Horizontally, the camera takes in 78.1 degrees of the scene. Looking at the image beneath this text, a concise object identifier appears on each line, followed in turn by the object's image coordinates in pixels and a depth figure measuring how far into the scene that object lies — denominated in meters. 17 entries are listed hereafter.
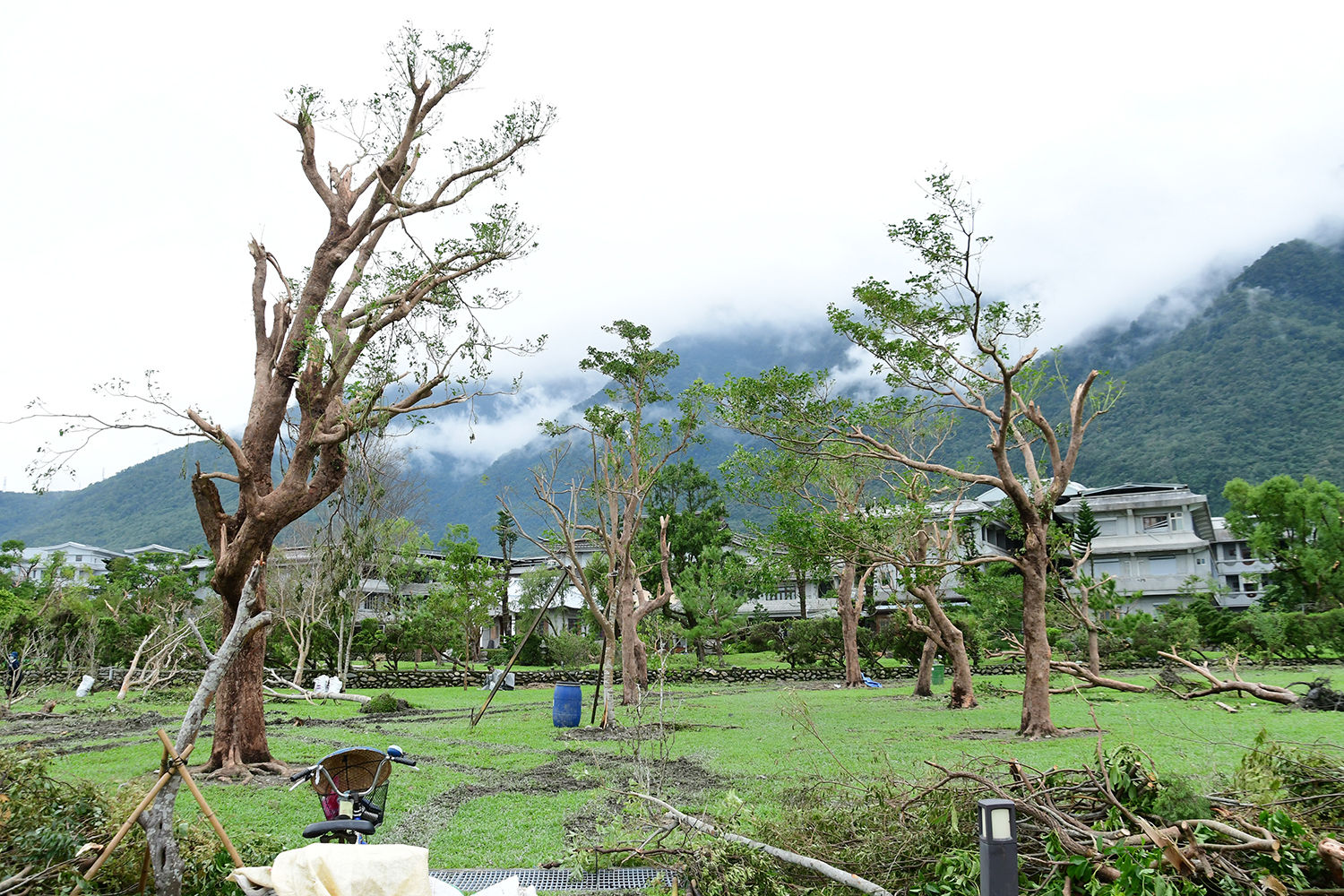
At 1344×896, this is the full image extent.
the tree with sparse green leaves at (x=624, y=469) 16.64
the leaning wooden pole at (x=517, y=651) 13.81
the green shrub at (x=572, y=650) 31.97
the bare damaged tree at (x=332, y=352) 9.53
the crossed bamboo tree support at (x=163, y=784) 3.72
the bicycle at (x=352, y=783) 4.29
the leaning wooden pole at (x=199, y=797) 3.75
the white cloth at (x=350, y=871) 3.58
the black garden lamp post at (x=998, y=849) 3.54
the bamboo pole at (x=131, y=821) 3.62
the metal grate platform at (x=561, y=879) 5.30
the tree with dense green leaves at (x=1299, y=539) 28.77
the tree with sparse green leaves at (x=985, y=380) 11.66
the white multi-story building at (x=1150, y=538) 39.78
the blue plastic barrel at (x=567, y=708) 14.79
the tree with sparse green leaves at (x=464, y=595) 26.55
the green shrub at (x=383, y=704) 17.97
